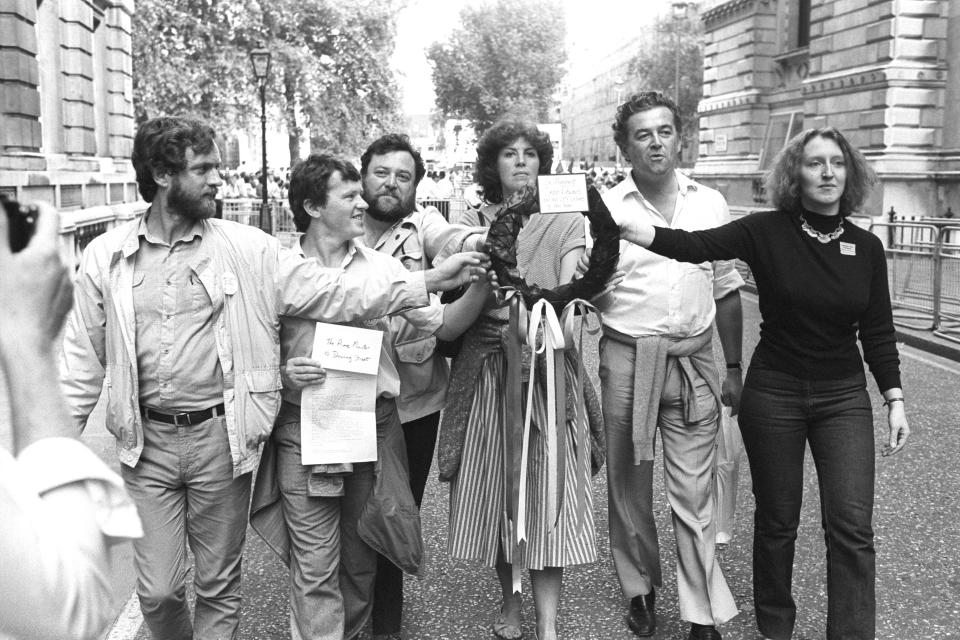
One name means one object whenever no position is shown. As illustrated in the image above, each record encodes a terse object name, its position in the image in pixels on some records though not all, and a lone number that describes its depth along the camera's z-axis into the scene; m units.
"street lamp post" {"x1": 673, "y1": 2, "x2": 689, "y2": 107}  38.62
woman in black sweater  3.70
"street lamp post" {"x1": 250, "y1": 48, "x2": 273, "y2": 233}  26.31
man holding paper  3.67
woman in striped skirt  3.94
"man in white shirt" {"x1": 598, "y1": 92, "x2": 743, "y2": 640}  4.10
